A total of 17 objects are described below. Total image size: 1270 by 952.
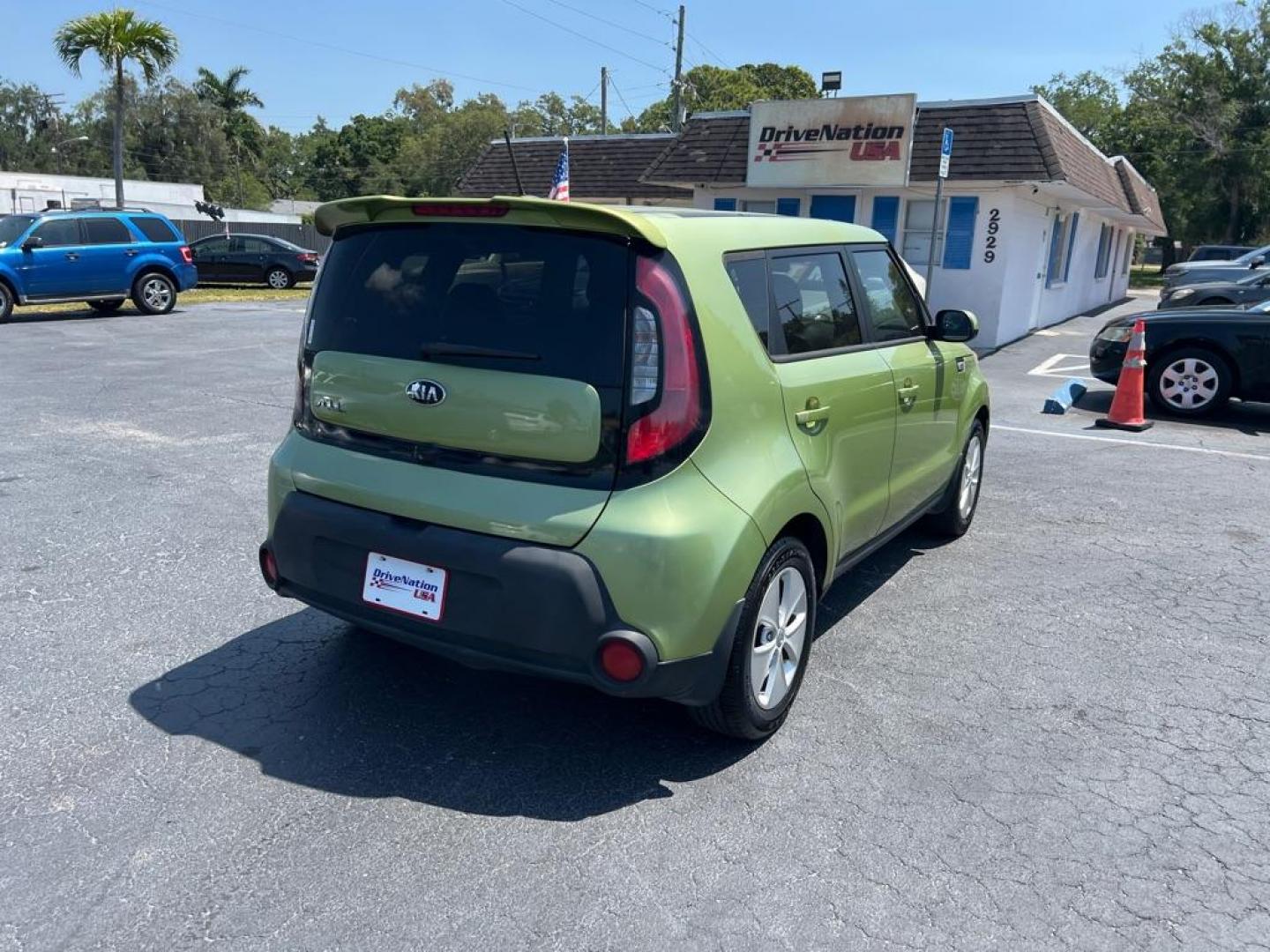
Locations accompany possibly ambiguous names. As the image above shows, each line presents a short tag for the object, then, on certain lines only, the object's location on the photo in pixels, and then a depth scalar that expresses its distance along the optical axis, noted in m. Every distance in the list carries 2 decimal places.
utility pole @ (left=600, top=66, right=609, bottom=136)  47.91
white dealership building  16.09
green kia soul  2.90
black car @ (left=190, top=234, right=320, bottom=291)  24.64
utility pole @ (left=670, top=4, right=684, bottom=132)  34.66
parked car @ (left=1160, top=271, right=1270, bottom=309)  15.44
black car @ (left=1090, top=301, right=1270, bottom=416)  9.51
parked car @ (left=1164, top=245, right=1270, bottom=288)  22.73
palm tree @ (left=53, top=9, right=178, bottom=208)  23.23
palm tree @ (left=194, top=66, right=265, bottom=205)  78.75
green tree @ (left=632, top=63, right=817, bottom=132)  64.44
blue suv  15.59
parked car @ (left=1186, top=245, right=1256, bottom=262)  34.06
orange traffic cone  9.42
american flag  14.68
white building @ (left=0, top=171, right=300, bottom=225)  47.72
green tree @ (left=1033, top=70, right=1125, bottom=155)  56.16
